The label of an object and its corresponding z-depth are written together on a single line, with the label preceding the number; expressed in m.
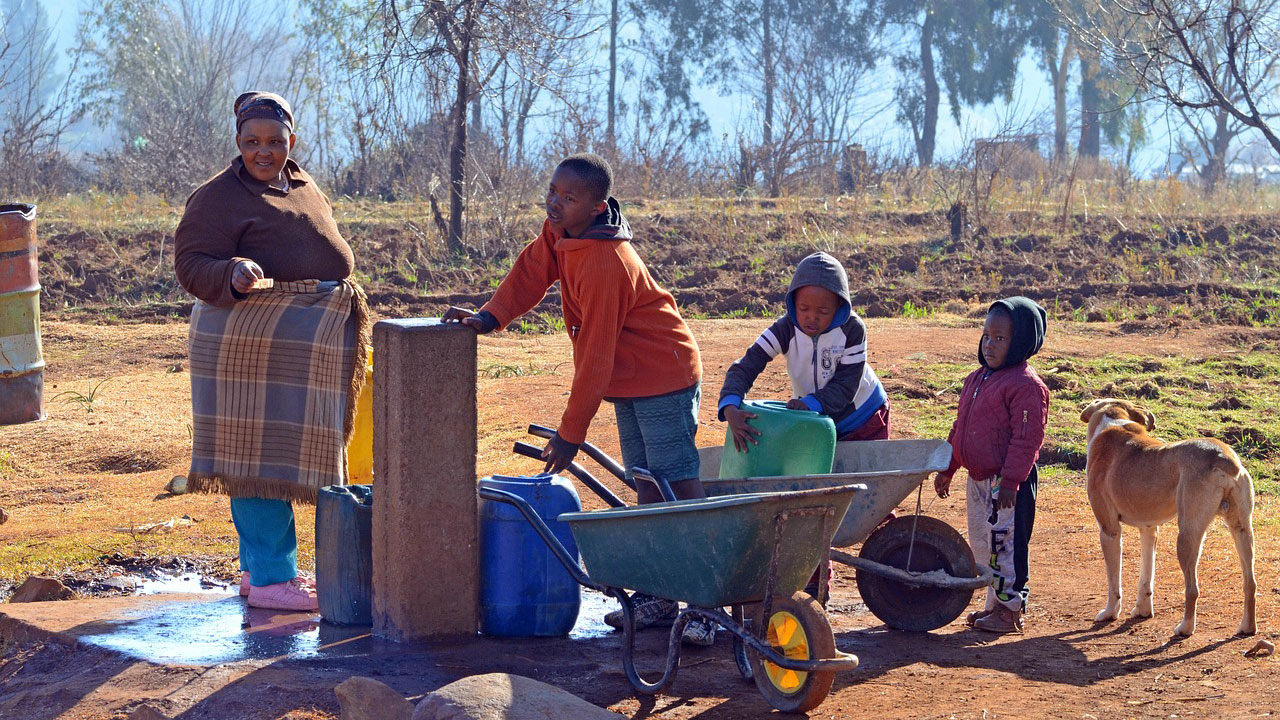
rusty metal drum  9.41
